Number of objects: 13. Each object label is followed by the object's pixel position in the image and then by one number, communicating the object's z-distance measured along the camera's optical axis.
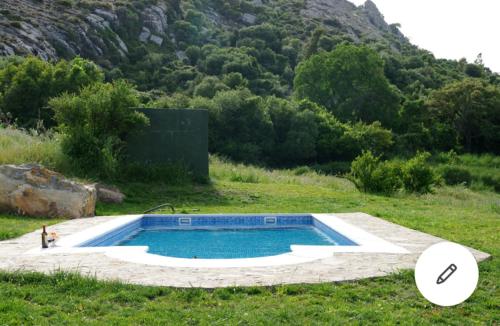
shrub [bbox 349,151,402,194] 15.12
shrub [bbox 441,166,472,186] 31.58
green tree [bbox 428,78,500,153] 39.31
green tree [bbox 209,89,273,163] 30.17
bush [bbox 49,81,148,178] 12.45
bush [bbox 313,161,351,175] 32.22
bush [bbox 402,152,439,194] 15.34
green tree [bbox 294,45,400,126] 42.81
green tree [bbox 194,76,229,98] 38.56
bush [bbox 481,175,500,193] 30.77
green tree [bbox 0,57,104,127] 19.88
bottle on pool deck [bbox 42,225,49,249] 6.06
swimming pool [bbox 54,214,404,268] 5.78
